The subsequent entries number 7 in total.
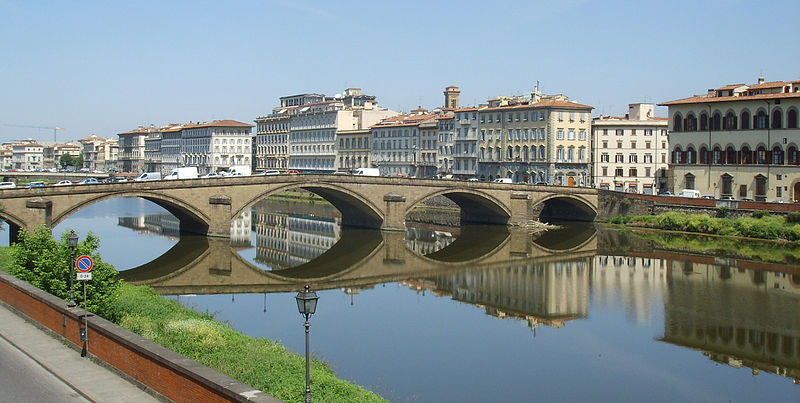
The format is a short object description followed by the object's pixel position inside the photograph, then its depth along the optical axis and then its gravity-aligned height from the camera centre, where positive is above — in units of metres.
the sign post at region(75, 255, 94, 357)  21.06 -2.28
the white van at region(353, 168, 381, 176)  88.81 +1.31
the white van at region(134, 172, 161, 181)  80.50 +0.66
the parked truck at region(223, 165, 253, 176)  87.87 +1.40
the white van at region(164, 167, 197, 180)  73.44 +0.89
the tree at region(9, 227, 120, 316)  23.76 -2.76
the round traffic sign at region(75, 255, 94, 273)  21.50 -2.20
